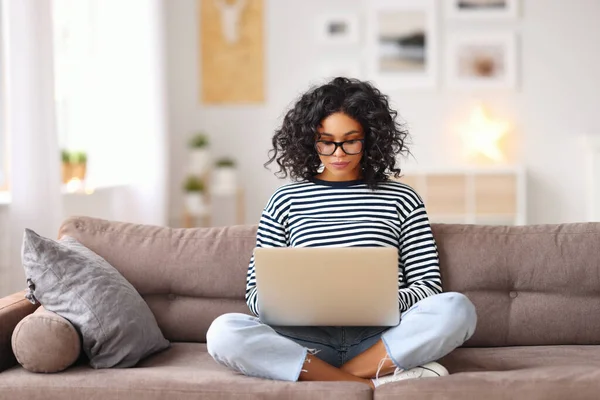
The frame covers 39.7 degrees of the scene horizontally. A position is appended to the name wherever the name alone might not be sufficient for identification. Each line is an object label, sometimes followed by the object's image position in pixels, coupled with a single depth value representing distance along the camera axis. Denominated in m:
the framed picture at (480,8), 5.98
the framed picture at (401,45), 6.02
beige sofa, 1.98
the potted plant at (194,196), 5.77
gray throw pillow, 2.08
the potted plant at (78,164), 4.57
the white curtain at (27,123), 3.57
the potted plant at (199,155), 5.89
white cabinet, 5.71
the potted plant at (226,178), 5.91
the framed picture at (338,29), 6.04
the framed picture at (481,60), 6.00
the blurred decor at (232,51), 6.10
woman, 1.97
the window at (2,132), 4.05
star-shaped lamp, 5.97
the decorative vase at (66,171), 4.54
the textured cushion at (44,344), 2.00
